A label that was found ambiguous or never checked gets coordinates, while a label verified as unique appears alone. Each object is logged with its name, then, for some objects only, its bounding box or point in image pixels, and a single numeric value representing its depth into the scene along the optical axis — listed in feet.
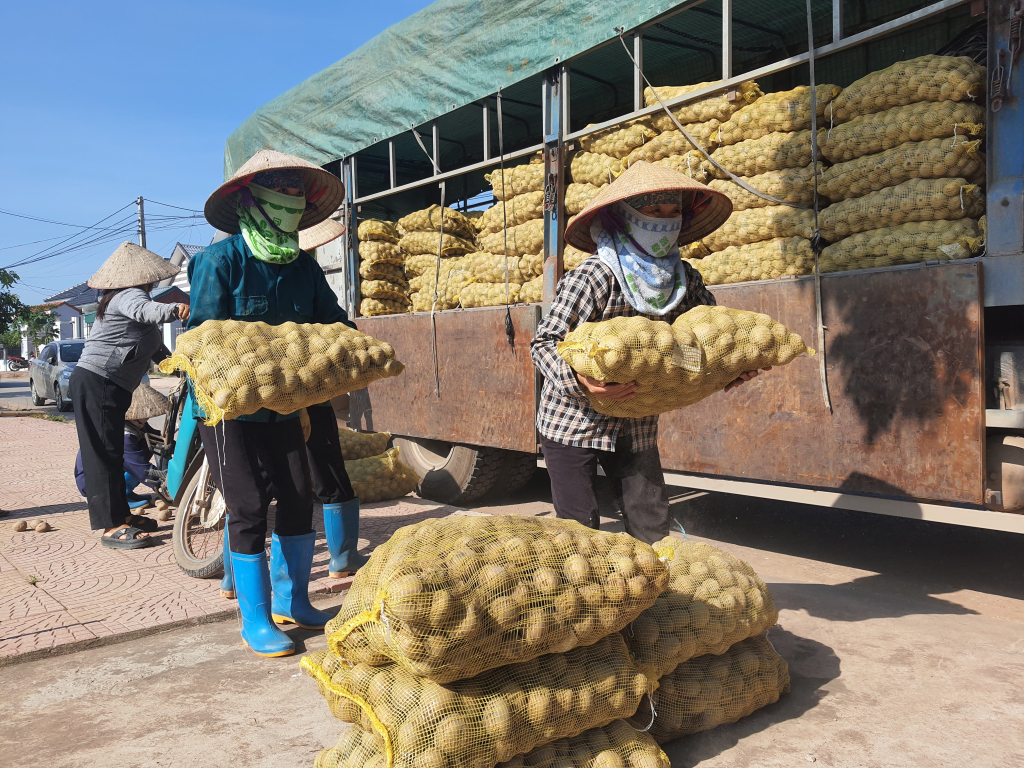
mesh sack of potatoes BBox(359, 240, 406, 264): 22.71
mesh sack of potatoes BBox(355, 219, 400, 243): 22.71
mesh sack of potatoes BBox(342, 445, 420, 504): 20.06
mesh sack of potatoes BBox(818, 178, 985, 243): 11.62
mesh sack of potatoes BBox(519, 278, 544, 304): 17.79
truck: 11.02
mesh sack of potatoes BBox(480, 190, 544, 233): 18.15
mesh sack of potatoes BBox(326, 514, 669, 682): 5.82
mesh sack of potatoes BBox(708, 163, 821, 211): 13.87
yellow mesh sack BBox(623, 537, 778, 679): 7.52
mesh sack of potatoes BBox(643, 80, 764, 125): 14.64
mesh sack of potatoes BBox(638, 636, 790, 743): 7.74
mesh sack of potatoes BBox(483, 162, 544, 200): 18.07
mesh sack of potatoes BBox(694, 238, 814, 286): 13.50
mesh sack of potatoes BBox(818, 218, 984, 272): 11.41
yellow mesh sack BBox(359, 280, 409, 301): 23.00
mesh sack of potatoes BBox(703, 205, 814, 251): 13.74
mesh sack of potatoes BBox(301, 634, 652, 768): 6.06
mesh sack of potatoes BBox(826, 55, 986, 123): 11.74
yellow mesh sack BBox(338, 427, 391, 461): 21.15
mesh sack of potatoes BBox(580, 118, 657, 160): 15.92
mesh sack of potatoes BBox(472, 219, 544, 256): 18.10
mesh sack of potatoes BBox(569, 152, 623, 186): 16.02
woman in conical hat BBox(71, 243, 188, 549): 16.14
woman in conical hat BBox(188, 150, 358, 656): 10.35
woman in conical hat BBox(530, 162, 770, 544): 9.35
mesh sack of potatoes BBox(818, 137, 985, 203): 11.69
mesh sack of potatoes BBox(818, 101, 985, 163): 11.68
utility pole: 111.96
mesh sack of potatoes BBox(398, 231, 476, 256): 21.47
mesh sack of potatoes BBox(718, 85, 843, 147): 13.78
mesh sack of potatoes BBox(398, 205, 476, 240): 21.65
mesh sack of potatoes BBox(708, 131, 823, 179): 13.92
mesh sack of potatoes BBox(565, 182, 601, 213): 16.31
